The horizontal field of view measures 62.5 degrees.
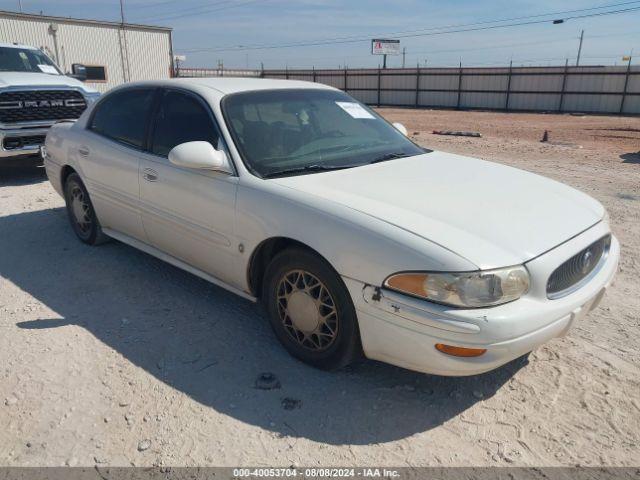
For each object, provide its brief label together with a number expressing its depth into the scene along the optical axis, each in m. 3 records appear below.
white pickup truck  7.85
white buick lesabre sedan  2.46
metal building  21.98
